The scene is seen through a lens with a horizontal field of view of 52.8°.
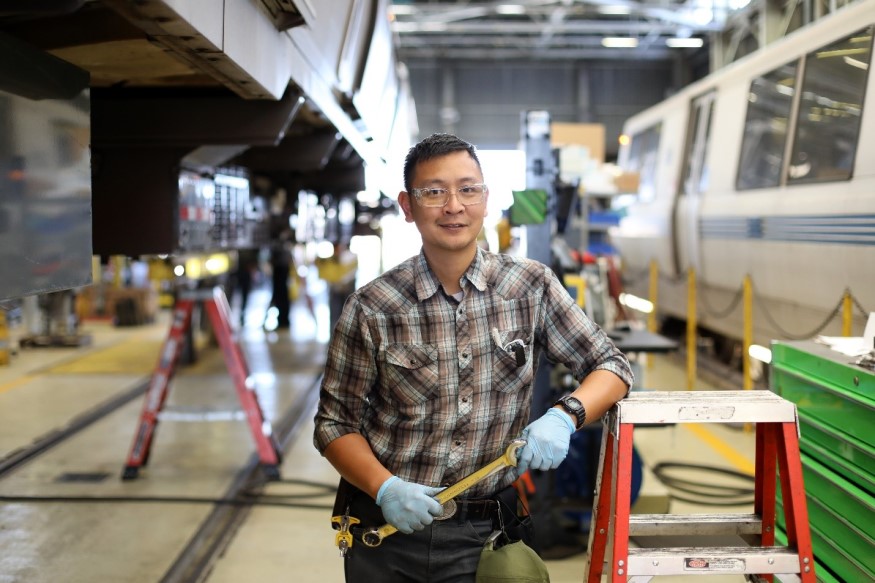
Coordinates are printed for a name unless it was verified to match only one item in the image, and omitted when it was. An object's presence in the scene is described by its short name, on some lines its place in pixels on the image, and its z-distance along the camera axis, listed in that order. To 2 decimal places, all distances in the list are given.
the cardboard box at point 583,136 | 15.15
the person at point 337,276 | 11.63
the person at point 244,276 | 13.36
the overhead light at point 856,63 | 5.40
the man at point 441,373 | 2.25
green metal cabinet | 2.91
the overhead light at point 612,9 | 18.56
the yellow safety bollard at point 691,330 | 8.09
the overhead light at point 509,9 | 17.25
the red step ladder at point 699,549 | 2.33
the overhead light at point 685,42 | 21.83
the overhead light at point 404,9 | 17.83
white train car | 5.46
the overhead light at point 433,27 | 19.56
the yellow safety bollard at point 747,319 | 7.10
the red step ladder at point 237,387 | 5.77
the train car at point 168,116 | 2.28
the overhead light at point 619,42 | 21.45
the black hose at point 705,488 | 5.44
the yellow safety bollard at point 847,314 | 5.17
